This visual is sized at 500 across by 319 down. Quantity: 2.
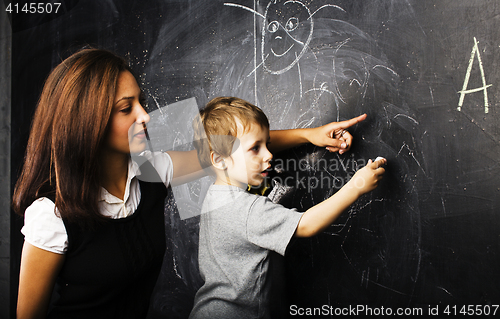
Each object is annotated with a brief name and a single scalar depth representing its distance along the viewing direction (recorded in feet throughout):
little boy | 3.00
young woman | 2.85
